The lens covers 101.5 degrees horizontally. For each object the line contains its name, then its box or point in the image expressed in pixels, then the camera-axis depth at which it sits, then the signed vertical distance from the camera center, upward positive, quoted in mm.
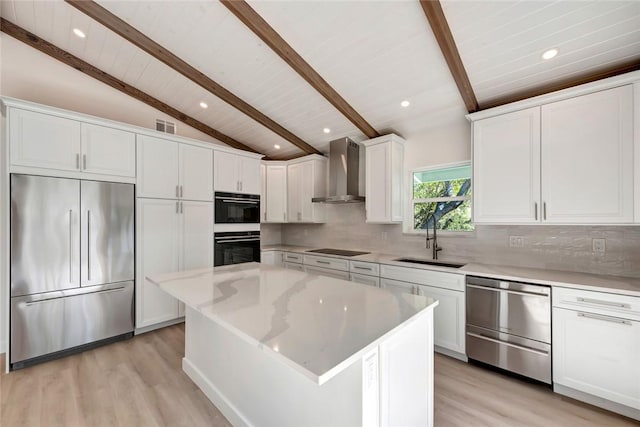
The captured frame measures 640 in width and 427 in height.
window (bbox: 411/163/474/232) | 3146 +206
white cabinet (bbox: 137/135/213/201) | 3020 +549
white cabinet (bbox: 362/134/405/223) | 3389 +484
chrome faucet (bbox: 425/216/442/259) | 3119 -344
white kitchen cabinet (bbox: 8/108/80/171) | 2275 +678
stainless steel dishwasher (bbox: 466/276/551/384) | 2057 -940
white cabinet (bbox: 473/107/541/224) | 2320 +434
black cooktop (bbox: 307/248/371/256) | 3713 -568
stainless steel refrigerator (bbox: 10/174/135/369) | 2309 -492
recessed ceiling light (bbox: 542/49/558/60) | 2031 +1266
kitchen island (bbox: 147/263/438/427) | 981 -571
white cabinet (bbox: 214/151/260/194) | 3664 +606
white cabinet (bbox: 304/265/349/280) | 3398 -796
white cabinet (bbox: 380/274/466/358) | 2469 -1010
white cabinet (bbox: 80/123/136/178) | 2633 +672
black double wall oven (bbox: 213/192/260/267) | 3668 -214
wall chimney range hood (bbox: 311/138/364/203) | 3891 +693
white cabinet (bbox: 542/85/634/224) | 1950 +444
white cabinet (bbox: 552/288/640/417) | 1742 -929
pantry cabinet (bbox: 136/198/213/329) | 2988 -388
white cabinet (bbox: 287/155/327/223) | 4355 +458
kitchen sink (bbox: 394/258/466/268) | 2875 -559
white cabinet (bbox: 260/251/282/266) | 4329 -720
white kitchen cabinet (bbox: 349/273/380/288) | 3083 -791
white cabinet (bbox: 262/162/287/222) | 4680 +382
